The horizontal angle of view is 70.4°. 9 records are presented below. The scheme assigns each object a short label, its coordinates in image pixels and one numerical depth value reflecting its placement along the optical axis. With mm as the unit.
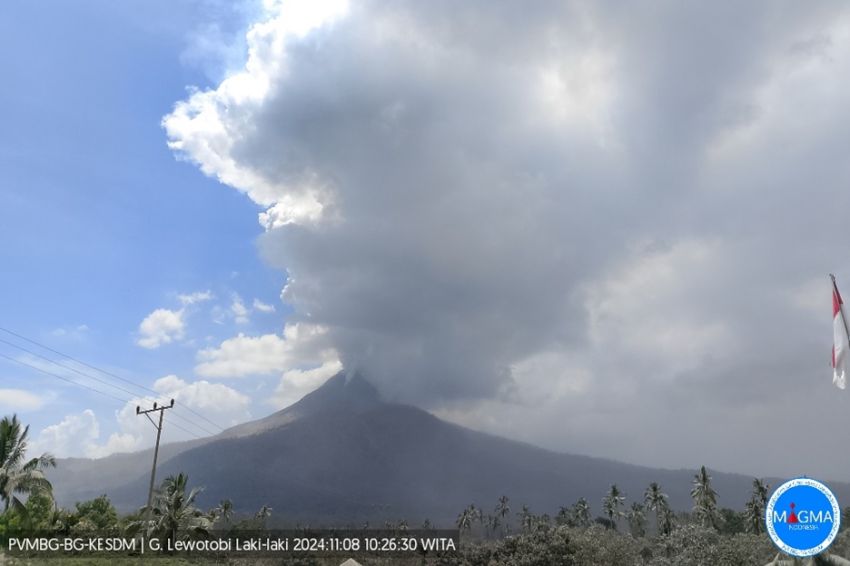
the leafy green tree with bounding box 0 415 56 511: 39562
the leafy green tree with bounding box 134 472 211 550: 50938
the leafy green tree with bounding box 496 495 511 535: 161250
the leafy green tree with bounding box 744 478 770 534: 92150
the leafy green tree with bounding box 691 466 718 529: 93062
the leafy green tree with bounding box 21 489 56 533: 41750
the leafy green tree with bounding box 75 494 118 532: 61106
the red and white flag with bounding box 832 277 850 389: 15906
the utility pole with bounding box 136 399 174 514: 47406
